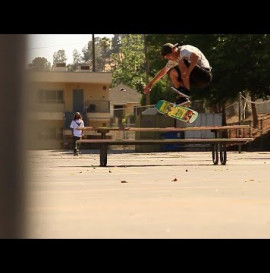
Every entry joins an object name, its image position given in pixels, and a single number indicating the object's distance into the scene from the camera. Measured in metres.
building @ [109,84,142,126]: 99.90
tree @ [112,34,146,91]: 110.94
